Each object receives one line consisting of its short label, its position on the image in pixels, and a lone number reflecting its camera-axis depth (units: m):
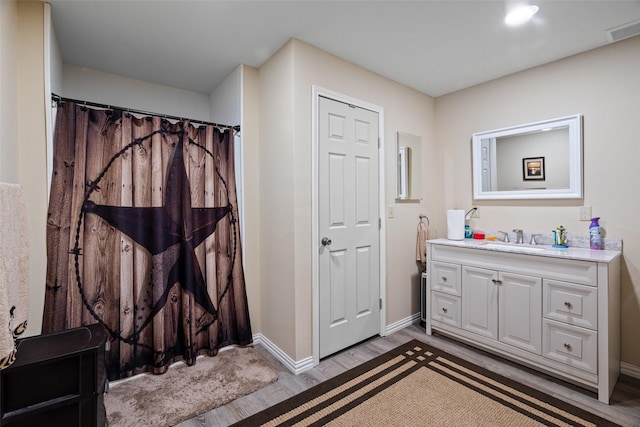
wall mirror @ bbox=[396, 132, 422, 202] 2.89
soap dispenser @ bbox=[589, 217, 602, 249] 2.20
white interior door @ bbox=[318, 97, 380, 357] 2.33
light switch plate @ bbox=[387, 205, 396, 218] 2.79
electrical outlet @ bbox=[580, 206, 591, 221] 2.29
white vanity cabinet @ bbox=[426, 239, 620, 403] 1.86
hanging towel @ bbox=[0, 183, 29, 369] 1.05
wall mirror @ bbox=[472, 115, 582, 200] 2.36
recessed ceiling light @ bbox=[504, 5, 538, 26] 1.82
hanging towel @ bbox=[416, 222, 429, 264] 3.04
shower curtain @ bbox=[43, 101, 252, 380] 1.90
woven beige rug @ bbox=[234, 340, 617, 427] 1.68
